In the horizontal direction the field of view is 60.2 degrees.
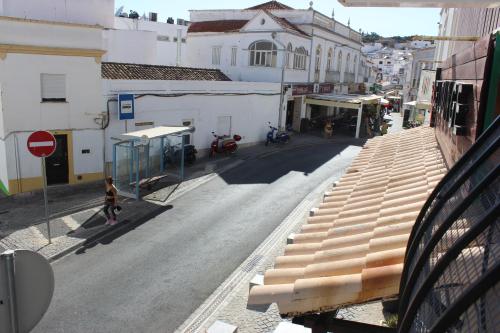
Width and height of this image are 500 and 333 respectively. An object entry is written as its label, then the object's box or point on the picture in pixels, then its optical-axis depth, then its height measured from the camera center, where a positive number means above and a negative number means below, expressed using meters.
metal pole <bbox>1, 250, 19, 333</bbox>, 3.44 -1.76
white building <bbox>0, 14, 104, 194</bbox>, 14.78 -1.06
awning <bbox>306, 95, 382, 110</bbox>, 30.80 -1.16
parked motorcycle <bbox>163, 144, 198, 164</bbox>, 19.59 -3.61
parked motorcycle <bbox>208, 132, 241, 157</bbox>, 22.72 -3.52
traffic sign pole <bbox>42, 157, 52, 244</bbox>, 11.23 -4.06
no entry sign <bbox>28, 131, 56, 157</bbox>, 10.73 -1.88
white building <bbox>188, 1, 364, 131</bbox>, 29.45 +2.37
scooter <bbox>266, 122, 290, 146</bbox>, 27.02 -3.48
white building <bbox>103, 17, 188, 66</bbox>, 25.95 +1.75
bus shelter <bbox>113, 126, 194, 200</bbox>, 15.38 -3.34
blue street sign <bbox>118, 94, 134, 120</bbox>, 17.22 -1.35
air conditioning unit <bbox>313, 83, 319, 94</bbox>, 34.41 -0.42
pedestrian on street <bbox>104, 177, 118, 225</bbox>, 12.82 -3.73
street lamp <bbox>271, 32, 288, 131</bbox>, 28.00 +0.44
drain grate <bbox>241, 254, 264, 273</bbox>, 10.52 -4.53
